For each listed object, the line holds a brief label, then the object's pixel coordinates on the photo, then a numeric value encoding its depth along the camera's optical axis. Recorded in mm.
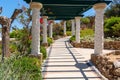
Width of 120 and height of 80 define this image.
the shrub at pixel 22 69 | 1716
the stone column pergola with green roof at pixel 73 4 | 4295
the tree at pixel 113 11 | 11705
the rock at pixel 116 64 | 3016
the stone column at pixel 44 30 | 7337
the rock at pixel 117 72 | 2957
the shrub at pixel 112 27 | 7982
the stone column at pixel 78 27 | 7378
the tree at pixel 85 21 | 14430
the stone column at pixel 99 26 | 4311
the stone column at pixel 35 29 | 4285
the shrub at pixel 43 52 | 4797
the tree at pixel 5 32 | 3279
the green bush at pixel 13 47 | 5072
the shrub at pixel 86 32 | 9817
